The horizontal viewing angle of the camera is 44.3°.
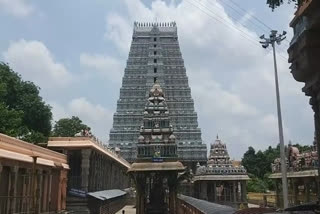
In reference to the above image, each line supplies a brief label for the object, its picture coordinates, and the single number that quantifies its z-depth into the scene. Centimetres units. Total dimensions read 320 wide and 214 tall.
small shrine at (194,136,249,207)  4434
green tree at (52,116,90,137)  5632
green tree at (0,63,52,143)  4081
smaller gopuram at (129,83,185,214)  2644
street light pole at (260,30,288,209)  2067
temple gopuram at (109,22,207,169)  6731
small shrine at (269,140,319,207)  2905
